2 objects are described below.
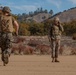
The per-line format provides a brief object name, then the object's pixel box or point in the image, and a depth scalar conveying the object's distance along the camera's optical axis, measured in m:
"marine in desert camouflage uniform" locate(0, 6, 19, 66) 15.13
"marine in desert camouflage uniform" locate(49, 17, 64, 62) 18.72
